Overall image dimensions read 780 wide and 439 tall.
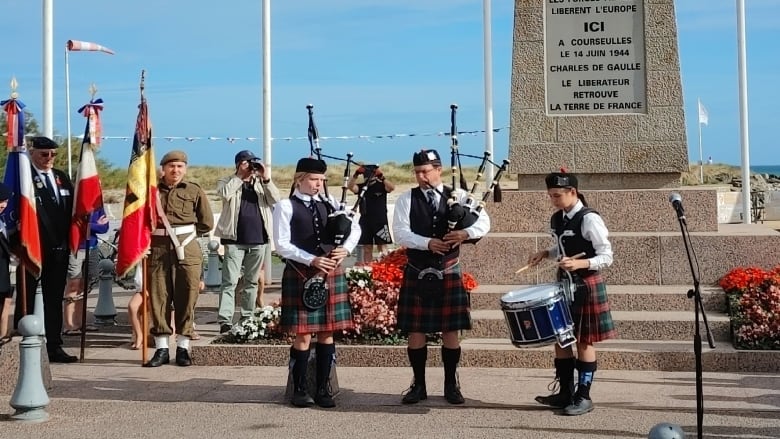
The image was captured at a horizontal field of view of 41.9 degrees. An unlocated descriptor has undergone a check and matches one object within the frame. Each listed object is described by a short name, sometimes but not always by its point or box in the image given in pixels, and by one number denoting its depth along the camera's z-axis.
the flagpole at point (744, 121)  17.22
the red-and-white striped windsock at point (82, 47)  14.75
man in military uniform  8.30
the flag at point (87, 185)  8.55
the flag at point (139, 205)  8.27
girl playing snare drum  6.21
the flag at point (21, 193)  8.08
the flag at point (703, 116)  30.20
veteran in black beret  8.52
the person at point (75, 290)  9.72
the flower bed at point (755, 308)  7.69
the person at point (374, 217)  12.19
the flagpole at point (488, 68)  17.14
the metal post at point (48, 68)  11.29
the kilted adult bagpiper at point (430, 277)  6.56
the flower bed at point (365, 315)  8.17
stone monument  10.18
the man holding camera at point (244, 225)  9.59
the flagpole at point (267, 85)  13.79
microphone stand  5.11
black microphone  5.38
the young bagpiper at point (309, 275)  6.50
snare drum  5.99
